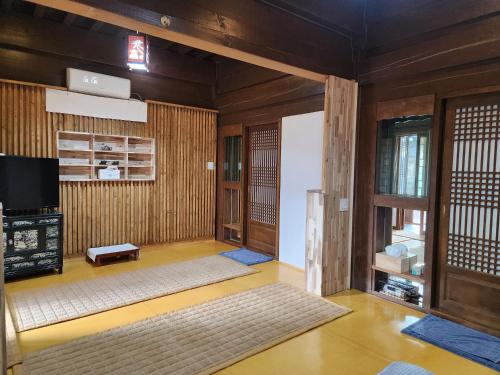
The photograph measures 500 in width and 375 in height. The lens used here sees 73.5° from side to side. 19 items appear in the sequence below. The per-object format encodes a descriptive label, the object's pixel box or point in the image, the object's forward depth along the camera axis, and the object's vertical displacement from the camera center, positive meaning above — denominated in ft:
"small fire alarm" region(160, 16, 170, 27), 8.50 +3.85
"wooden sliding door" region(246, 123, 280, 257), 18.71 -0.78
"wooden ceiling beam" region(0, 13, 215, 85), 15.37 +6.36
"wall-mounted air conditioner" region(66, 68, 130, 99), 16.44 +4.42
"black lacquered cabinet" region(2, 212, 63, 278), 13.88 -3.22
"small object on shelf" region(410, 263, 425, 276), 12.12 -3.36
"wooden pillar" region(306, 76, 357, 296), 12.84 -0.62
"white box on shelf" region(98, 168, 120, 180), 17.85 -0.19
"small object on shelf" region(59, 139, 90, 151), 17.02 +1.30
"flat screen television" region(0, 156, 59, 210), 14.12 -0.63
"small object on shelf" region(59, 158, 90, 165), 16.85 +0.45
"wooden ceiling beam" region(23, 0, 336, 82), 8.05 +4.09
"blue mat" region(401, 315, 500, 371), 8.93 -4.70
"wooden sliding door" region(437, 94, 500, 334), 10.25 -1.14
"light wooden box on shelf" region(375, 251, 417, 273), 12.34 -3.21
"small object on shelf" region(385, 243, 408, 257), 12.72 -2.80
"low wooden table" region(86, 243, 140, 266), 16.48 -4.16
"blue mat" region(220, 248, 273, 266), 17.68 -4.59
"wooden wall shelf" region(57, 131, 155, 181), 17.12 +0.82
